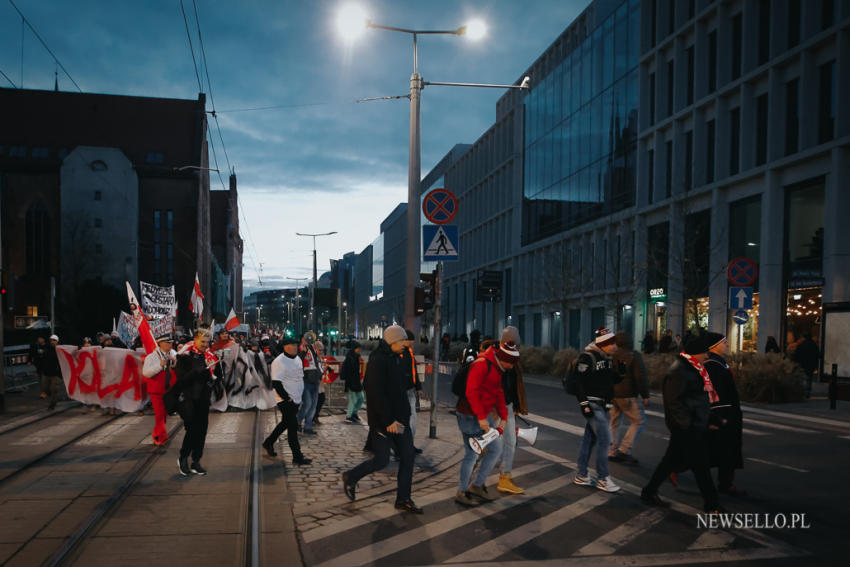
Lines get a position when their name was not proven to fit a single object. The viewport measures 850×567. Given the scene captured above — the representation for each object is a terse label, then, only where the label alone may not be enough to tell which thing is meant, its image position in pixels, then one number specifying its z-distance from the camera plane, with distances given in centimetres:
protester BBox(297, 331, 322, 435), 1229
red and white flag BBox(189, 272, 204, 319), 2531
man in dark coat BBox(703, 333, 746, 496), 702
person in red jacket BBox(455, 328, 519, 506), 685
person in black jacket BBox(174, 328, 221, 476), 841
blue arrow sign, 1709
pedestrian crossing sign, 1093
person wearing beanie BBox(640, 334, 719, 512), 625
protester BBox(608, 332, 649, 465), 919
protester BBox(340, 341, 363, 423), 1284
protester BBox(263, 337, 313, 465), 908
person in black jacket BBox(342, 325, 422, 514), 655
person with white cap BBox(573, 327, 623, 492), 743
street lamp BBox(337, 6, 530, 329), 1267
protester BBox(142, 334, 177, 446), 923
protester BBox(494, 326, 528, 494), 749
